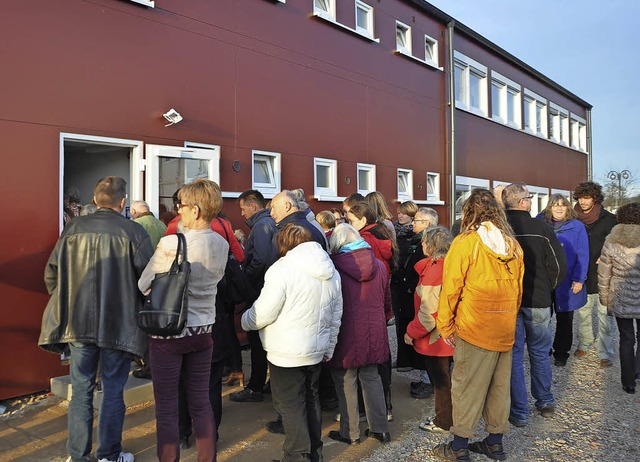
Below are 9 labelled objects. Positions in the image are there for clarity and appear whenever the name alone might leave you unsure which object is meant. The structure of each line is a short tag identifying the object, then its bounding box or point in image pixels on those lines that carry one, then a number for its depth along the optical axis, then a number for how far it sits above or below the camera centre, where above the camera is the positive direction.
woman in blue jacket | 6.11 -0.15
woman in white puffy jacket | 3.65 -0.54
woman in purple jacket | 4.19 -0.73
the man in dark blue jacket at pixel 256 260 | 5.00 -0.17
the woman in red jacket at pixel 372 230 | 5.08 +0.09
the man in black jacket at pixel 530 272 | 4.62 -0.27
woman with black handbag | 3.34 -0.56
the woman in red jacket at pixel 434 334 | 4.42 -0.75
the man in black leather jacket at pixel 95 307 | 3.67 -0.43
